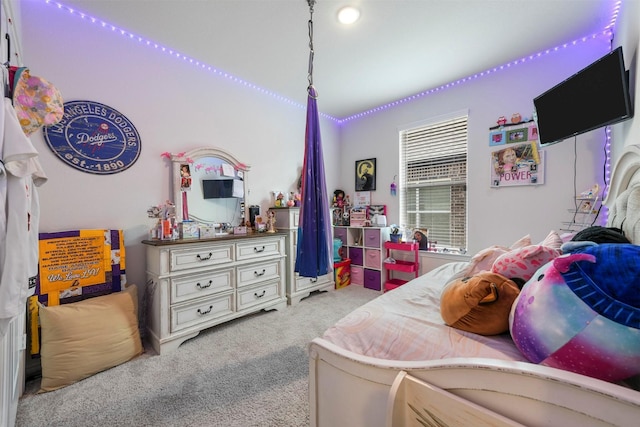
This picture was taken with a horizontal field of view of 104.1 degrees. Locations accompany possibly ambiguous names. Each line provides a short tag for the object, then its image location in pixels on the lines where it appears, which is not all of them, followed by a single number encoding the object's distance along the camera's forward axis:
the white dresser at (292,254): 2.98
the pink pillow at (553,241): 1.26
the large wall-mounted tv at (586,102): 1.46
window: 3.12
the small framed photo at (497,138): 2.73
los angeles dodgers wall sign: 1.92
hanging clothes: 0.88
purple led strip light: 1.99
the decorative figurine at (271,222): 2.95
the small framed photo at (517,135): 2.59
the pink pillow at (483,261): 1.29
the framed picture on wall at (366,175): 3.83
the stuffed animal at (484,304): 0.92
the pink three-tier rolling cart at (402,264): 3.19
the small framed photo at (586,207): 2.27
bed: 0.54
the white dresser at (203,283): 2.03
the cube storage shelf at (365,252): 3.45
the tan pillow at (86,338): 1.59
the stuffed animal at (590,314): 0.57
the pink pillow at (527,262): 0.98
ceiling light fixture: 1.90
